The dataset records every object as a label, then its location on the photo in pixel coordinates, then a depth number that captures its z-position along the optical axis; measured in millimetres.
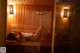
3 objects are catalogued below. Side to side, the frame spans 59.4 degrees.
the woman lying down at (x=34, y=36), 2338
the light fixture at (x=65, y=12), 2154
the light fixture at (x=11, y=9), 2222
